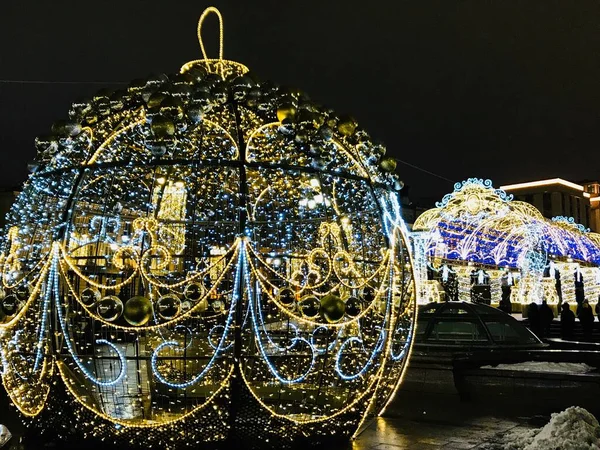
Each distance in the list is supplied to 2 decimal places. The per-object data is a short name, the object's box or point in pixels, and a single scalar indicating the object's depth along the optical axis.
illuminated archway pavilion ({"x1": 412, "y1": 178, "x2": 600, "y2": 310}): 25.80
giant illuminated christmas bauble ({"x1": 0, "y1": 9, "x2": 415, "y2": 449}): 6.20
